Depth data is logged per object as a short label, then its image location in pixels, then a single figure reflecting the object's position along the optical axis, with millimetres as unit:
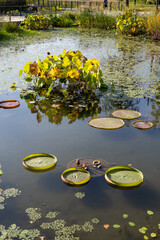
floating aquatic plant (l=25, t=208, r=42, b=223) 1981
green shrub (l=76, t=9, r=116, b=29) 13109
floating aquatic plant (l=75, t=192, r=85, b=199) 2207
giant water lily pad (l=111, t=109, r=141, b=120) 3645
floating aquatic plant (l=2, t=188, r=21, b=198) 2215
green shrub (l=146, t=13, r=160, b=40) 9453
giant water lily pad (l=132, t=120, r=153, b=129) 3371
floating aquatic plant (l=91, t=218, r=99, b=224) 1956
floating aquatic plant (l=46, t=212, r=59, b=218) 2004
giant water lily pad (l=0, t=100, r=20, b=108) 3987
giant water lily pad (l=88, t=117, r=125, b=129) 3391
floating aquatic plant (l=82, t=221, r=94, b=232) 1894
